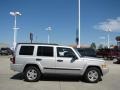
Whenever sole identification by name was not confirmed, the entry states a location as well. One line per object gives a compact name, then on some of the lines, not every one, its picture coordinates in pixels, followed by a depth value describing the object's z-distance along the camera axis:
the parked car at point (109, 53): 14.33
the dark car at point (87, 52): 9.16
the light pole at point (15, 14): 18.51
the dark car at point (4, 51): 20.60
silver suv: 4.86
